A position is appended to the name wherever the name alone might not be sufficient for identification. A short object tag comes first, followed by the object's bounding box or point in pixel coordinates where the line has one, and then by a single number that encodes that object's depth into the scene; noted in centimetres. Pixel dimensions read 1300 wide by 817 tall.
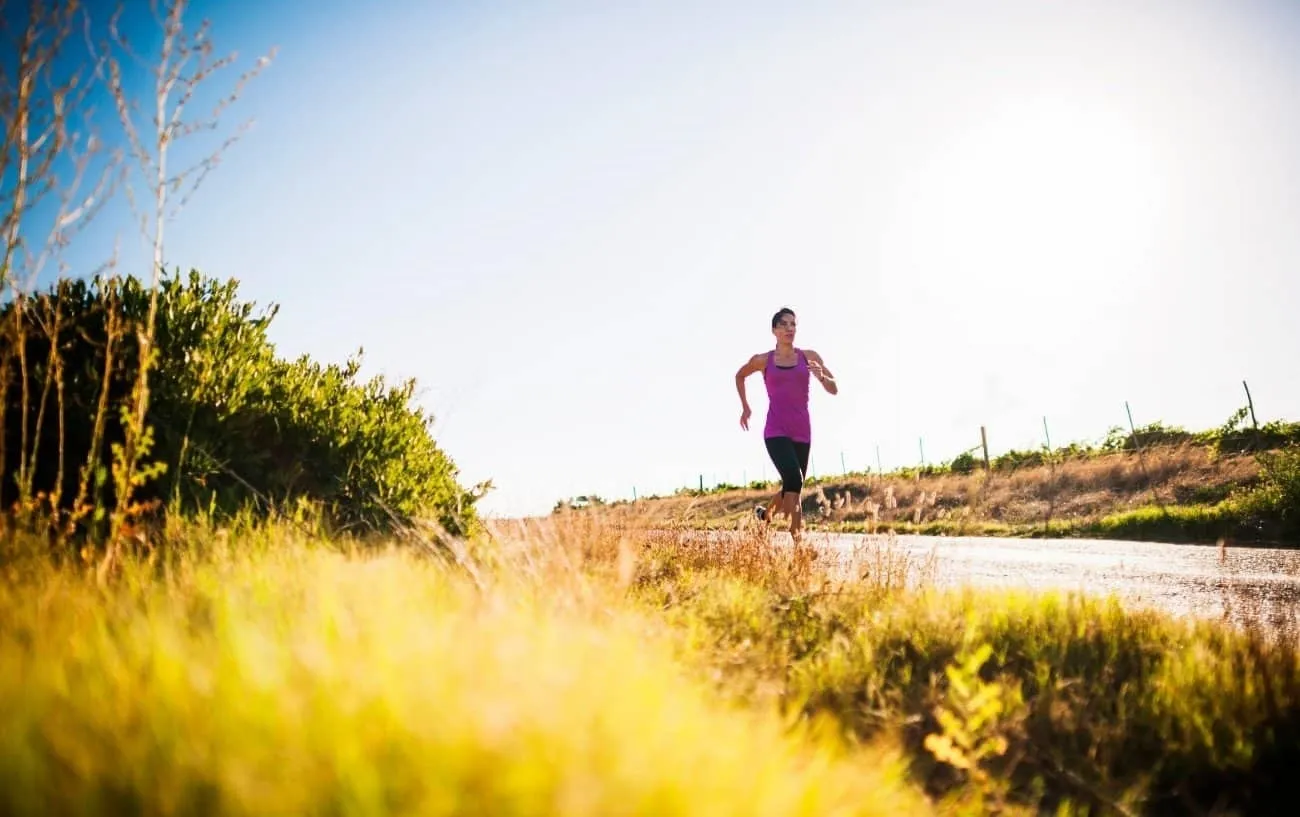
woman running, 627
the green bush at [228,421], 345
